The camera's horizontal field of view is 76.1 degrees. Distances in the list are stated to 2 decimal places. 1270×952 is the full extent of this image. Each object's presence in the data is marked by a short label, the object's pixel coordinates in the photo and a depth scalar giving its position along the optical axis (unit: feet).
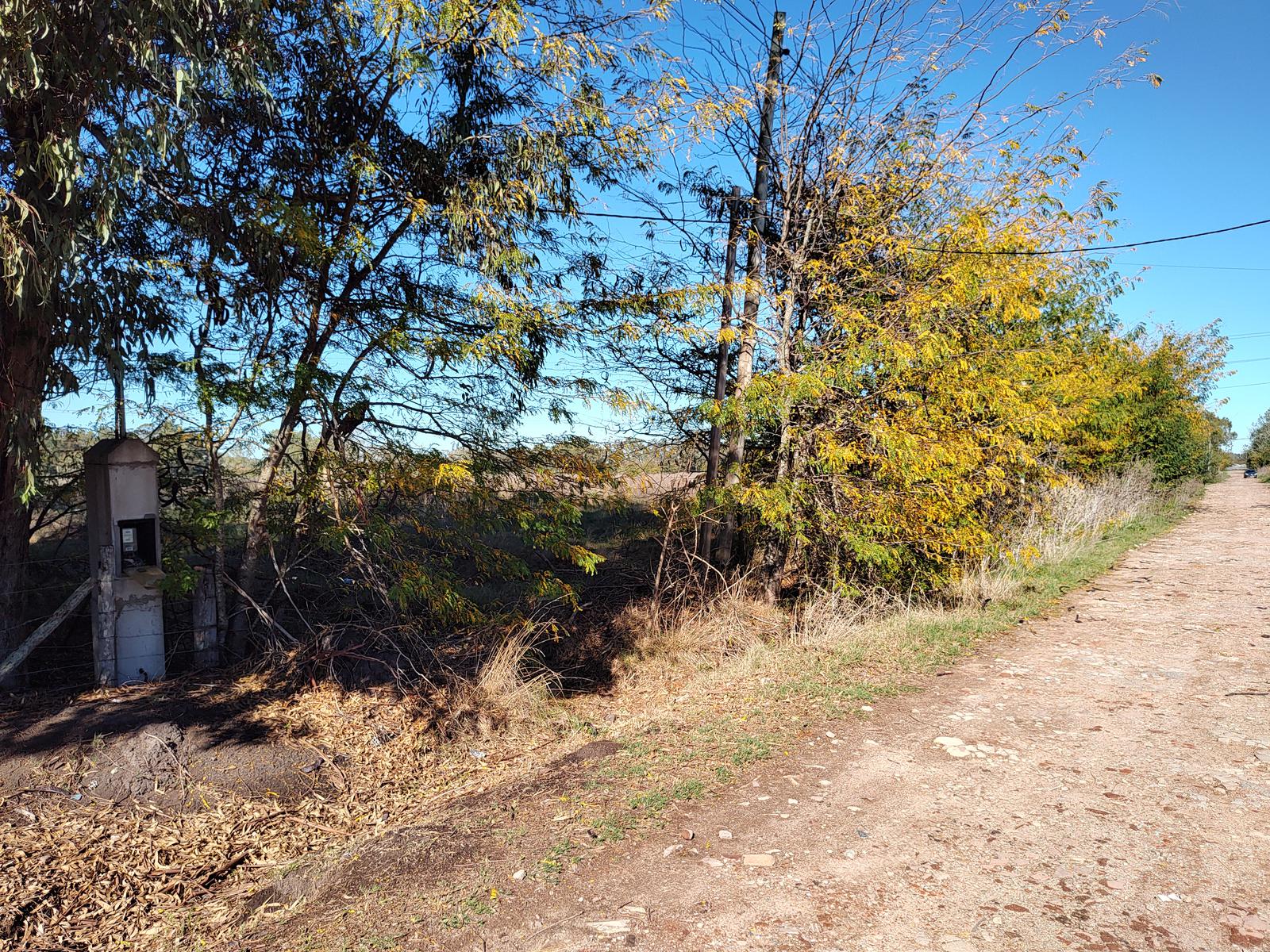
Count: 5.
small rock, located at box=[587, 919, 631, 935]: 10.72
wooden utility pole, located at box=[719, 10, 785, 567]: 29.89
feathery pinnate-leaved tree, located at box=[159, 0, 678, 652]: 20.62
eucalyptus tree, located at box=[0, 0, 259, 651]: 15.33
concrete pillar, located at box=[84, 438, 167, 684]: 19.80
